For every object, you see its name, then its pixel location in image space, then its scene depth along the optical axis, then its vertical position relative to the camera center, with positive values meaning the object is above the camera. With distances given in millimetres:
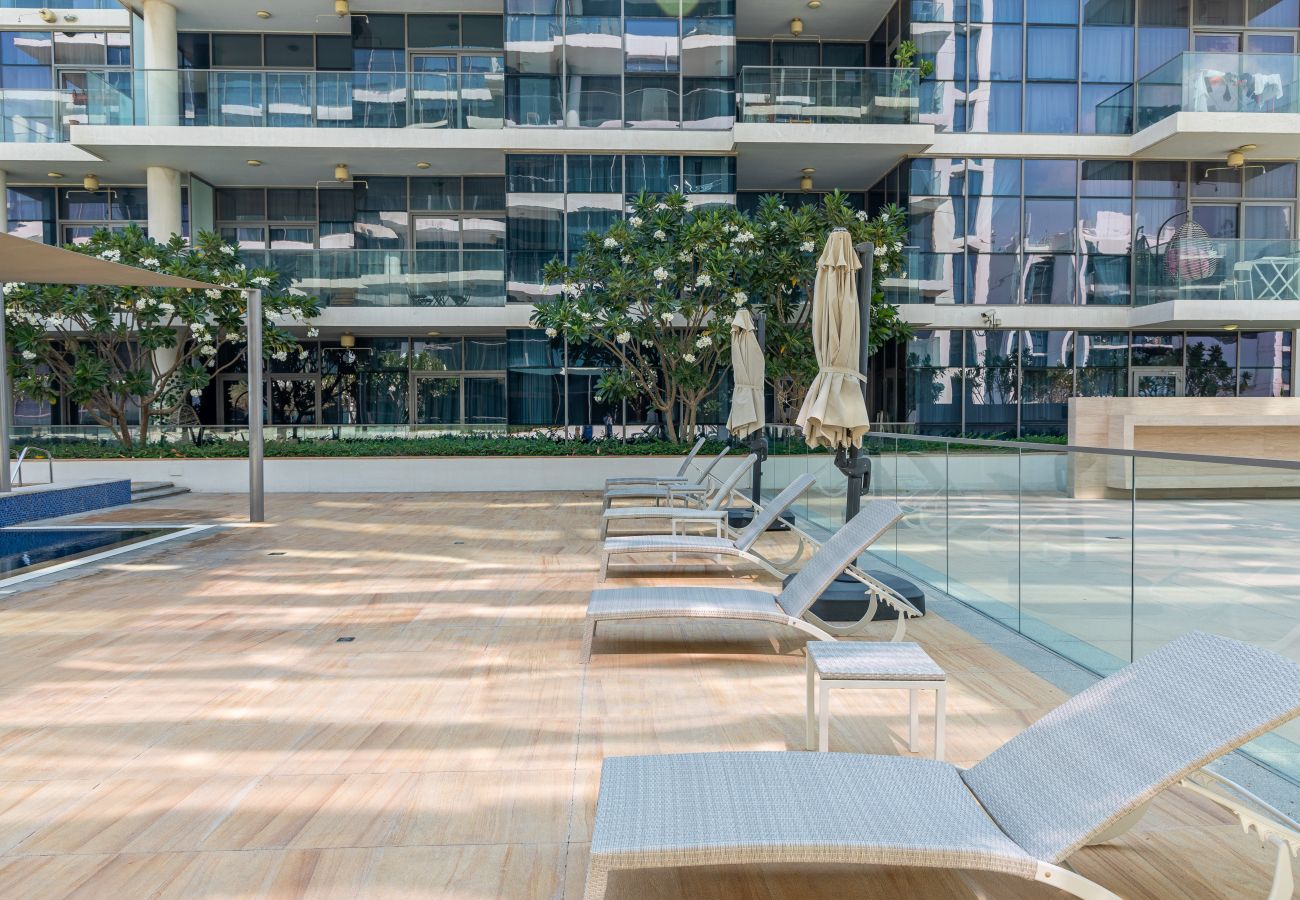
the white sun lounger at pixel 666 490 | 11438 -1003
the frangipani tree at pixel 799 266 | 15359 +2517
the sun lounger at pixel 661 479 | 12422 -921
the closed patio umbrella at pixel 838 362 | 6520 +373
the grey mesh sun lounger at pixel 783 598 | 5113 -1119
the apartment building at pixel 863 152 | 17594 +5308
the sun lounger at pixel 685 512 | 8859 -993
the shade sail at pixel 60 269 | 9227 +1680
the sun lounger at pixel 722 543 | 7277 -1076
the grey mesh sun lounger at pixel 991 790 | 2344 -1127
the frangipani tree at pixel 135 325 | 16297 +1651
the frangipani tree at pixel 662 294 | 15516 +2084
